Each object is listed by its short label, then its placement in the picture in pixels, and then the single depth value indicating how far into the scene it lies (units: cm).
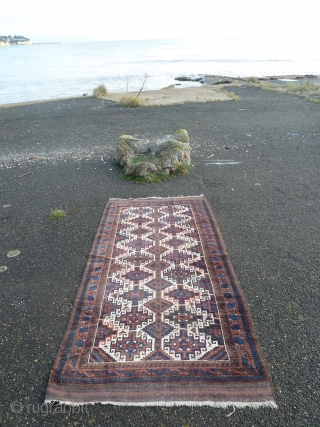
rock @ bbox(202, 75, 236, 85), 2595
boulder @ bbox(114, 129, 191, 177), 750
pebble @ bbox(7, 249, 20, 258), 488
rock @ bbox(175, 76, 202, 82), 3417
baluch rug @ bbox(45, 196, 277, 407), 290
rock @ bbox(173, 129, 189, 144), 842
